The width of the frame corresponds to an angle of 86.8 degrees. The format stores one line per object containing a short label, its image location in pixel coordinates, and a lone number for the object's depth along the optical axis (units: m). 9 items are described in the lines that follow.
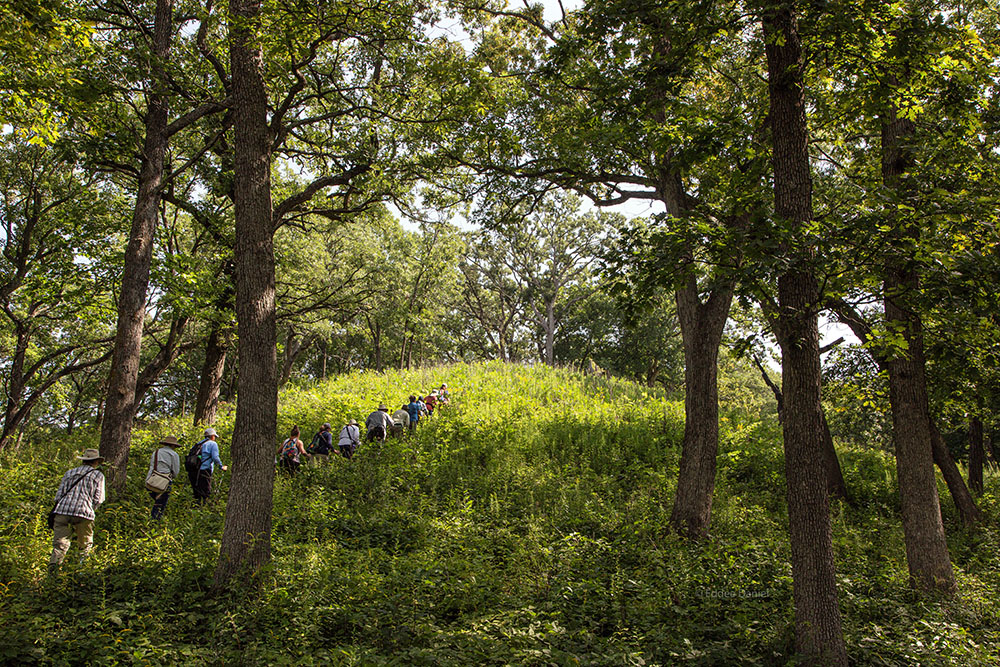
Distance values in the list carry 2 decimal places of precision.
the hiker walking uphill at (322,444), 12.71
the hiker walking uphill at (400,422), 14.73
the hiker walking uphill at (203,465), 10.24
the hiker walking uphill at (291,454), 11.84
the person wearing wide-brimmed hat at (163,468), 9.14
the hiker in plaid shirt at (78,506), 7.09
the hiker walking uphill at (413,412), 15.32
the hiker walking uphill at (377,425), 13.91
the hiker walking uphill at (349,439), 12.95
